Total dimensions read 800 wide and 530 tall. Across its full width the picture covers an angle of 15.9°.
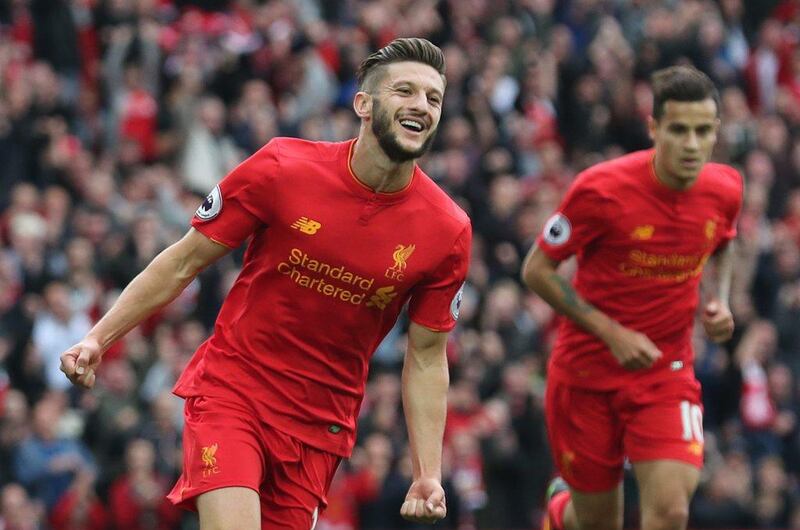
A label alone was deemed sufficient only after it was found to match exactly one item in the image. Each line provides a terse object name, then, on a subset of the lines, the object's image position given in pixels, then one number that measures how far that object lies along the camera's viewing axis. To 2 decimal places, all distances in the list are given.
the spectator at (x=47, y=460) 24.00
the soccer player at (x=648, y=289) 15.33
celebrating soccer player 12.62
